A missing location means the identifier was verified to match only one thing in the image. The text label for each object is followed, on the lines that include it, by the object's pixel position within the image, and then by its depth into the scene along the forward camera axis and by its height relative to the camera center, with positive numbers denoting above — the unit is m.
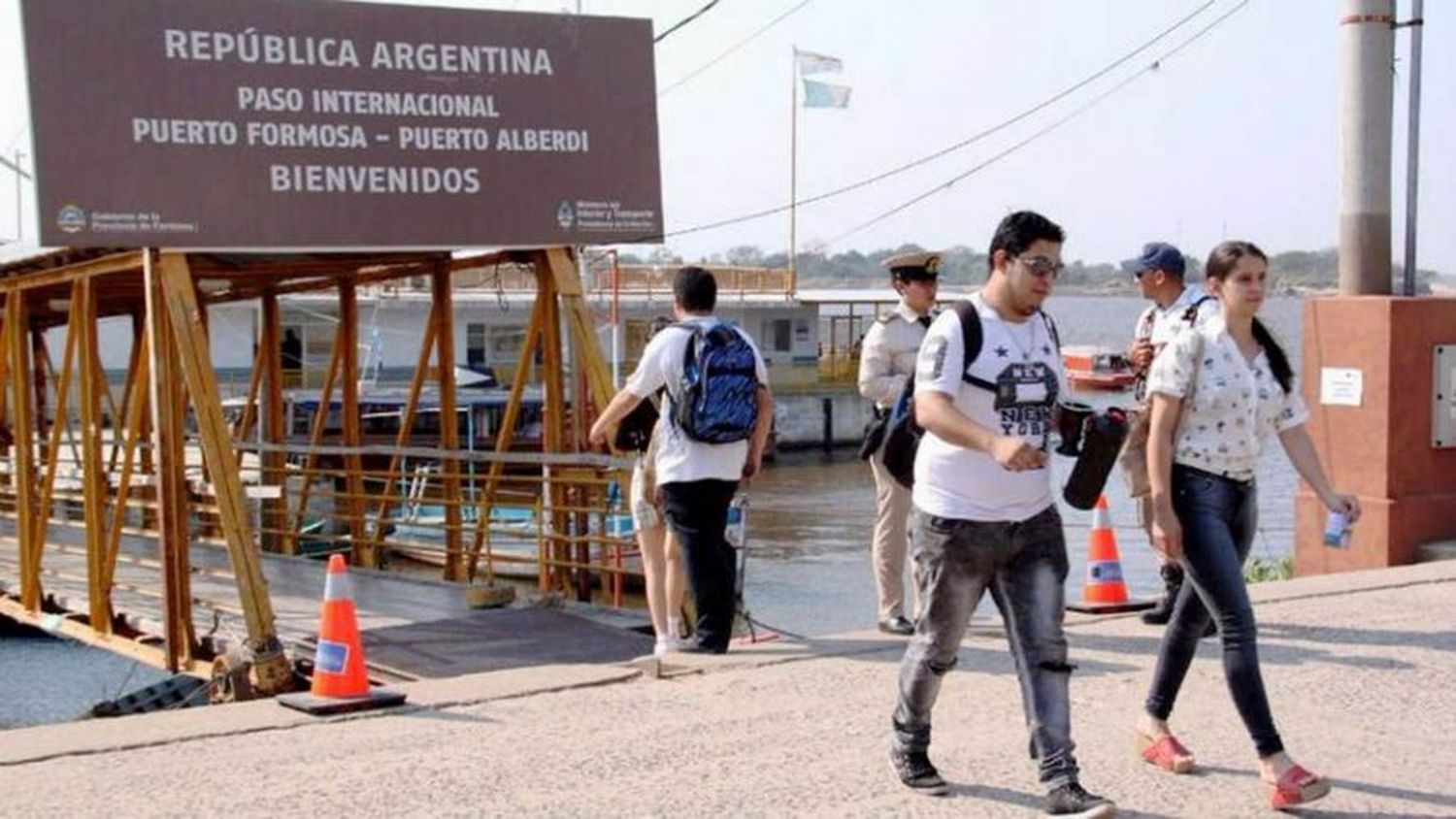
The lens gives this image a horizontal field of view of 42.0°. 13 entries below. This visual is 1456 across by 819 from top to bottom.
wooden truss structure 10.87 -1.04
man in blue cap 8.35 -0.16
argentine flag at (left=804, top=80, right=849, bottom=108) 63.53 +6.25
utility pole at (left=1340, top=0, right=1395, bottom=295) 11.72 +0.86
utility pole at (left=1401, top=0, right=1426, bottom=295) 12.16 +0.74
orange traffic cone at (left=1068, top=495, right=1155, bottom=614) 9.77 -1.61
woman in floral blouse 5.87 -0.63
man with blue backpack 8.22 -0.61
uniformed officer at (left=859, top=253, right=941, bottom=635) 8.87 -0.40
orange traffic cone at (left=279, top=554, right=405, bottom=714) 7.39 -1.52
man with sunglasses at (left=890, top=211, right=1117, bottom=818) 5.50 -0.63
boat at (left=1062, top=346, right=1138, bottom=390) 71.38 -3.71
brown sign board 10.59 +0.98
